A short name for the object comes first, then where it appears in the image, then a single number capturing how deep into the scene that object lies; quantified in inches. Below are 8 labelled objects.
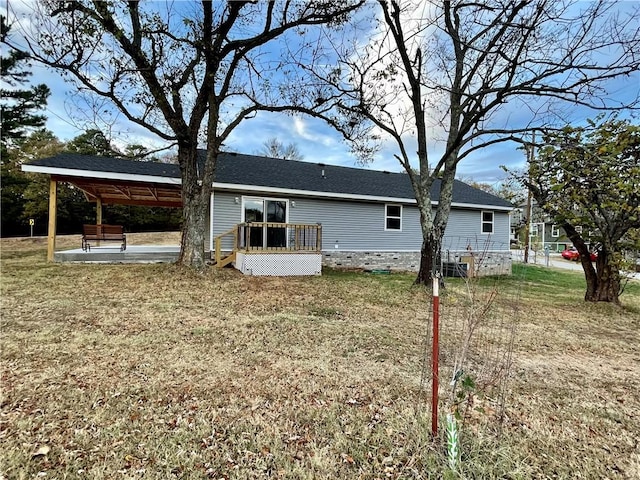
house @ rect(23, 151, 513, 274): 390.9
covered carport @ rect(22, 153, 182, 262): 359.3
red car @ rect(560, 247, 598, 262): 935.5
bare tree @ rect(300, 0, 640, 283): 255.0
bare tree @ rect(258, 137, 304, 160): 1149.1
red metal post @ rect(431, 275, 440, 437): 84.7
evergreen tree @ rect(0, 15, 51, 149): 578.7
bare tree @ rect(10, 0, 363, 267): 276.7
